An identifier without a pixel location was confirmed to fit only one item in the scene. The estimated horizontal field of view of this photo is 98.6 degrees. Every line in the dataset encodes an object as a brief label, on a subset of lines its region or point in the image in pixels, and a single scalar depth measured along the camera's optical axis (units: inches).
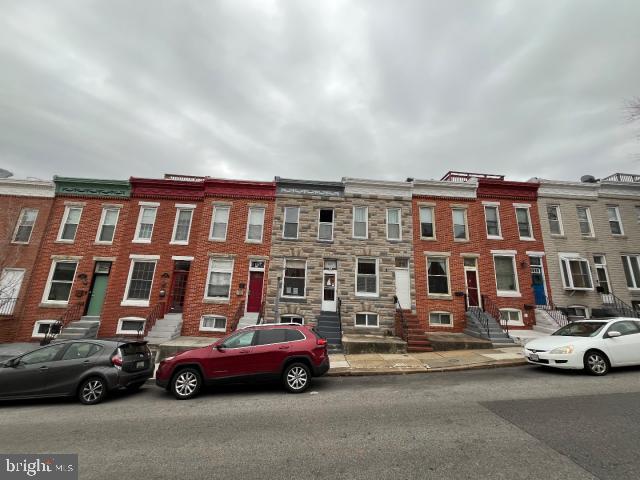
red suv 293.1
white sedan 315.3
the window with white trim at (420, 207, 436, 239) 639.1
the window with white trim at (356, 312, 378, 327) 577.0
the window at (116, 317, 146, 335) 572.1
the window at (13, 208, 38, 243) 624.1
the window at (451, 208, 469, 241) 639.8
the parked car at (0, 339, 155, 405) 285.6
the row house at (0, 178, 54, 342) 571.5
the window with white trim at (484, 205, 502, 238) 647.1
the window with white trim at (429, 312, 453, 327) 587.8
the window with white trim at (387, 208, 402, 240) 631.8
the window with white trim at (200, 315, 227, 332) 570.9
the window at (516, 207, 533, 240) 647.8
